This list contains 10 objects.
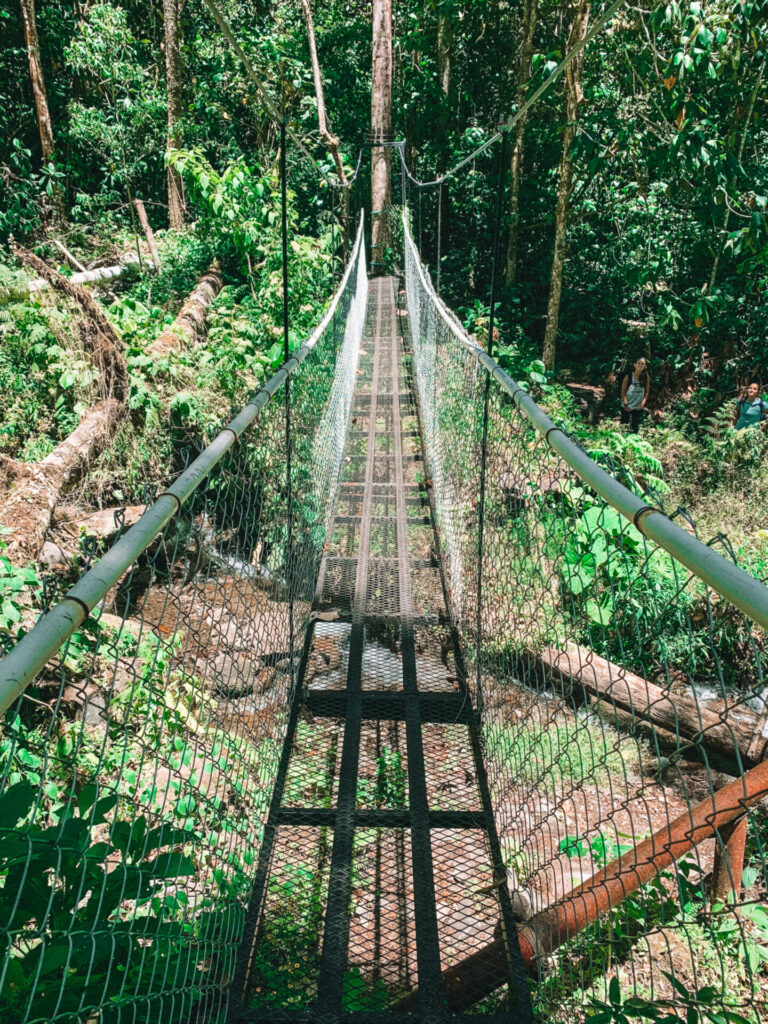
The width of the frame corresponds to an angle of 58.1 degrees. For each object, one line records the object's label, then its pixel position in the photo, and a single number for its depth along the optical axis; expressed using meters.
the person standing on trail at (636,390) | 7.39
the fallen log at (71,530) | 3.87
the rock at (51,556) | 3.82
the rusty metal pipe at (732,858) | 2.00
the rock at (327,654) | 2.36
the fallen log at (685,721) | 3.25
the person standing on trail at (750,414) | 7.29
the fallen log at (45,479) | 3.45
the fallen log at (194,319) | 5.23
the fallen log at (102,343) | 4.34
